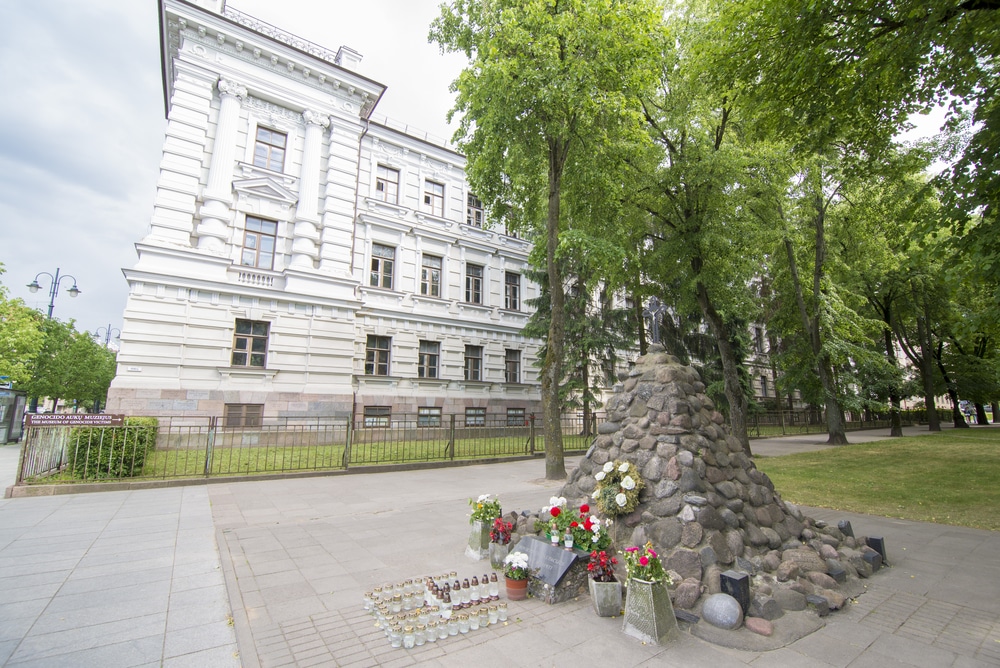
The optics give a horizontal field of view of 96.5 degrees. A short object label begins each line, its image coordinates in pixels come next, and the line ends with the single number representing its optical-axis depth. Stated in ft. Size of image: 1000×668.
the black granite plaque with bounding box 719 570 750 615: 13.09
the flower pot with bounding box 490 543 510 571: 17.49
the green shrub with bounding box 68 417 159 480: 32.32
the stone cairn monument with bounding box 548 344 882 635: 14.32
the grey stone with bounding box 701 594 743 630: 12.53
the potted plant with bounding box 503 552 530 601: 14.76
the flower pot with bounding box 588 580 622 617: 13.65
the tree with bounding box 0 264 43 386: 82.33
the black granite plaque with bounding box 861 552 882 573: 17.17
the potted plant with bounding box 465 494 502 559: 18.60
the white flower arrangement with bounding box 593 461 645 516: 16.87
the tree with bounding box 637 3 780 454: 45.60
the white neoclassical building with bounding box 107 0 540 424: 53.67
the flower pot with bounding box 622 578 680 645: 11.96
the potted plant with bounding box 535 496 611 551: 15.62
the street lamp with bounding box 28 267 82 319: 89.01
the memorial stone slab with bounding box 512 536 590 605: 14.67
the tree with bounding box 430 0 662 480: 35.01
